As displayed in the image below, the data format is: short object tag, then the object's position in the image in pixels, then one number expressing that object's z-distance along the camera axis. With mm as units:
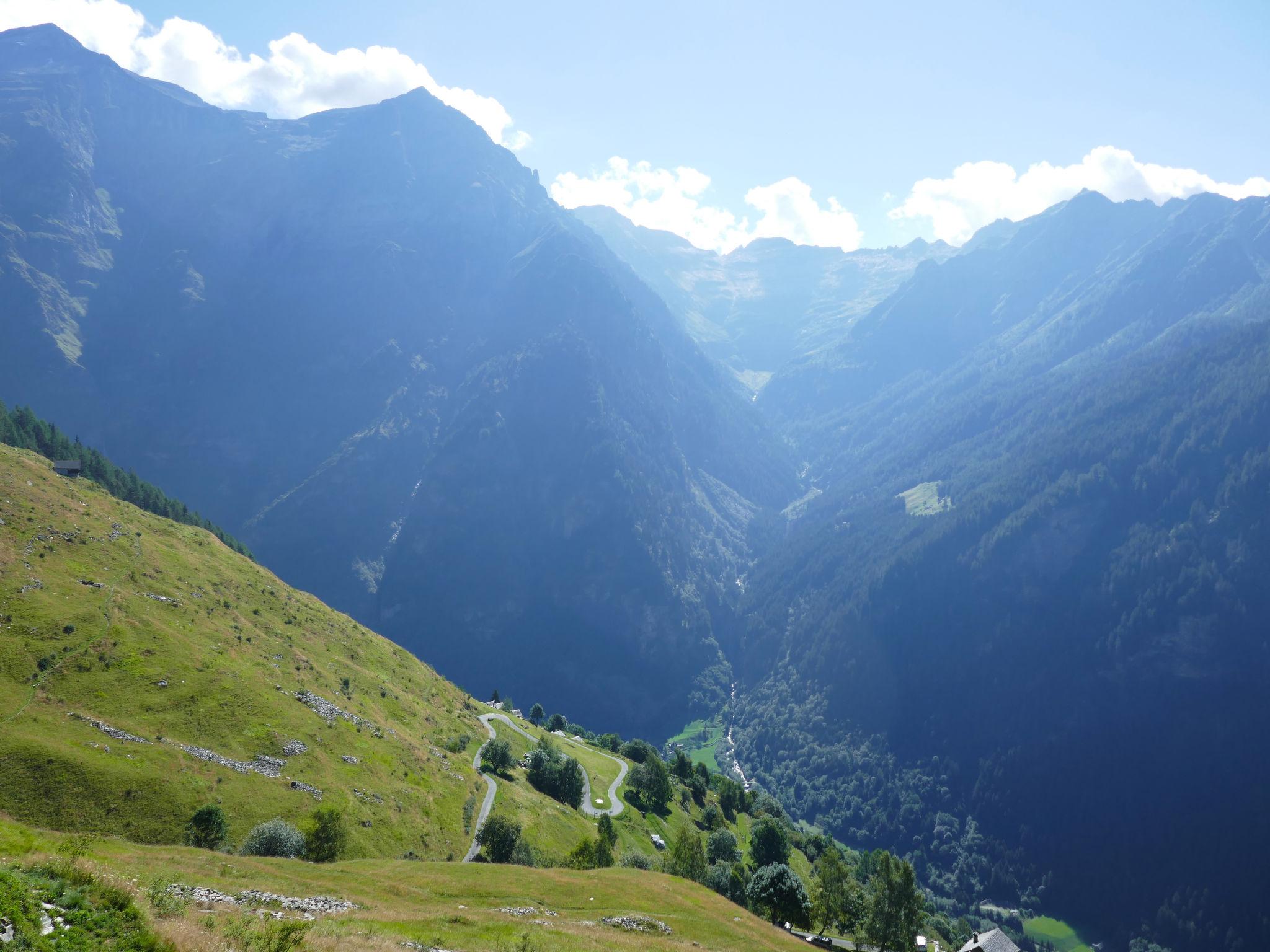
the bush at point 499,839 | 80688
